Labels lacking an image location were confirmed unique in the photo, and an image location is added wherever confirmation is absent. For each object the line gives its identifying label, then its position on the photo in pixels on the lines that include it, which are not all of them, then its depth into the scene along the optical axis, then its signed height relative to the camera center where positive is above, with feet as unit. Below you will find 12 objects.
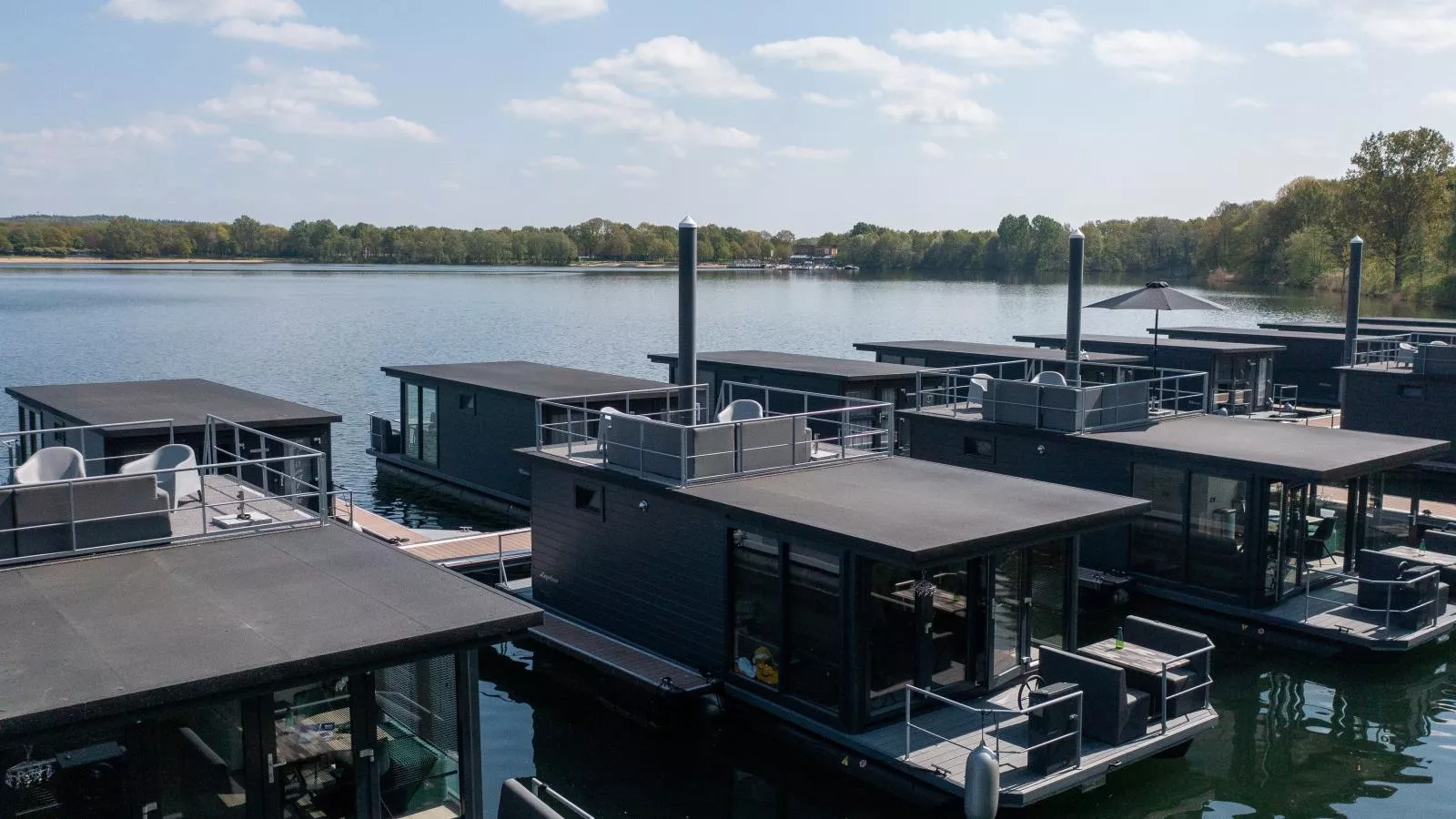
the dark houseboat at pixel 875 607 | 42.06 -13.38
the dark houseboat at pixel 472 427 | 86.12 -11.96
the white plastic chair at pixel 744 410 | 62.34 -7.20
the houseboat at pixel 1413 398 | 93.04 -9.60
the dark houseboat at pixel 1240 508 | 58.18 -12.22
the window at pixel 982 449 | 73.51 -10.74
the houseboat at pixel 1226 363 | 111.34 -8.35
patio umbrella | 81.66 -1.75
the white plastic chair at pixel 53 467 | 44.21 -7.35
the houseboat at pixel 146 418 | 66.44 -8.77
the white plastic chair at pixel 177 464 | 46.39 -7.94
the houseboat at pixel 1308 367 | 125.90 -9.57
